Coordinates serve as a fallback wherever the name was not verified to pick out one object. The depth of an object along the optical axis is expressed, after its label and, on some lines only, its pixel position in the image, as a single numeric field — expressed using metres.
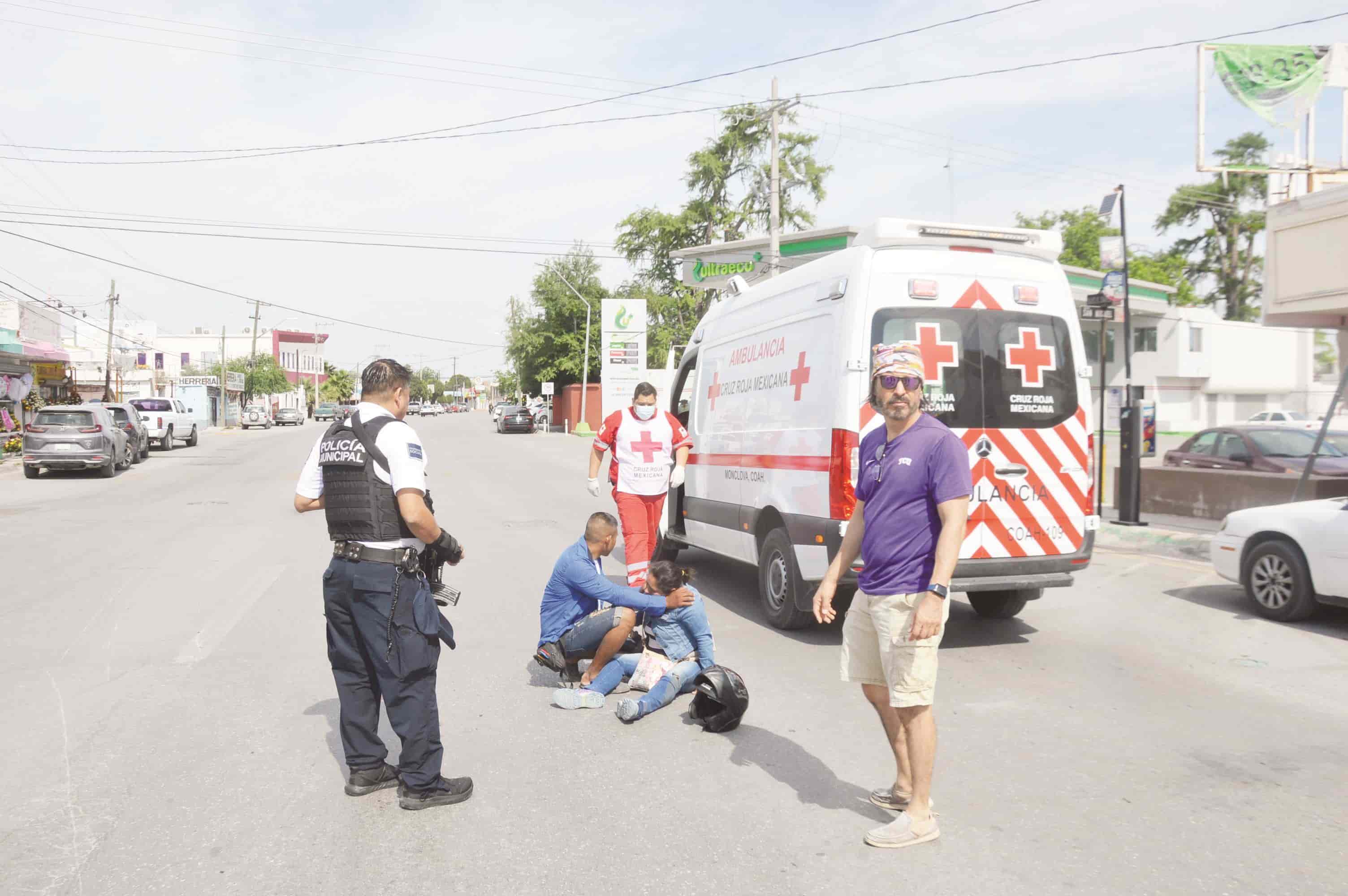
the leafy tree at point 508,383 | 81.88
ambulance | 6.64
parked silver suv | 21.56
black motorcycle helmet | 5.10
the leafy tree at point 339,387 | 110.75
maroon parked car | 13.80
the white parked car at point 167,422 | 32.72
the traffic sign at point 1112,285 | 13.35
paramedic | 7.79
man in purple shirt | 3.72
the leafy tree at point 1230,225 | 51.22
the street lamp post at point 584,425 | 48.07
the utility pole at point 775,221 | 21.69
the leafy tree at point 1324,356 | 57.00
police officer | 4.04
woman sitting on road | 5.54
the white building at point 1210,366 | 47.19
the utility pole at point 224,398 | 59.59
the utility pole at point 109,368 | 39.94
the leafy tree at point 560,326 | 56.66
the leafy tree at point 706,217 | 49.25
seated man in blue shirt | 5.72
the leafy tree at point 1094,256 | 55.25
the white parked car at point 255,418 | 61.47
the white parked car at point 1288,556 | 7.45
